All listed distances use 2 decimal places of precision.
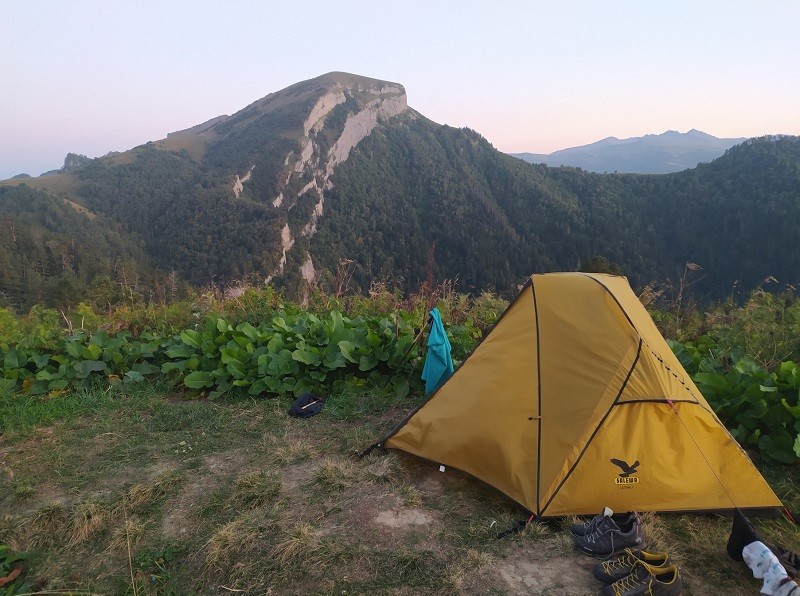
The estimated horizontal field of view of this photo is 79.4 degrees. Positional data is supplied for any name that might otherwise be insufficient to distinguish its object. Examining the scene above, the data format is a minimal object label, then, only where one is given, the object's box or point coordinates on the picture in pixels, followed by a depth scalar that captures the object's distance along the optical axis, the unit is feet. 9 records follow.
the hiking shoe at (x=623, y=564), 8.10
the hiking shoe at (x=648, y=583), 7.75
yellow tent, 10.15
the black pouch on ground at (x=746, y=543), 8.32
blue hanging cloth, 16.14
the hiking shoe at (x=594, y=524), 9.21
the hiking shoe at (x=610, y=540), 8.79
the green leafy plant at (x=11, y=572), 8.79
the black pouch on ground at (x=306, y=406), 15.47
